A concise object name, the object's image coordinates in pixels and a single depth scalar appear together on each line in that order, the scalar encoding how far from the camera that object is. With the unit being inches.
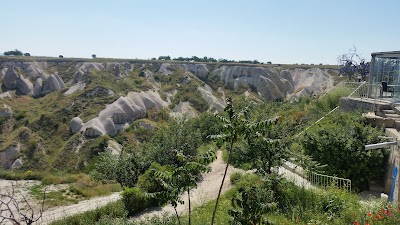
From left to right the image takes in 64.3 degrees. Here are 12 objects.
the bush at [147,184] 554.2
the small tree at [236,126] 206.8
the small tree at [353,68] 1079.0
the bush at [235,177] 582.0
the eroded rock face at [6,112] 2003.0
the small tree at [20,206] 568.8
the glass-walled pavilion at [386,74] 627.8
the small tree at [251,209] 205.3
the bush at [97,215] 441.4
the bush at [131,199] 515.8
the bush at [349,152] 456.4
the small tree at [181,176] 215.3
